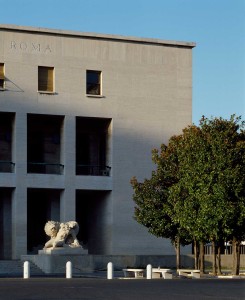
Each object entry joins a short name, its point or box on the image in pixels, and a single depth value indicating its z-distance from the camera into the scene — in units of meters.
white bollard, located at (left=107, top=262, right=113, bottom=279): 44.16
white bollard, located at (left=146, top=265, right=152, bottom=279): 44.25
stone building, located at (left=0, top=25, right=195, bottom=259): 61.16
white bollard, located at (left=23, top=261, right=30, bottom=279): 43.28
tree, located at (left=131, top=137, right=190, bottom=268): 51.66
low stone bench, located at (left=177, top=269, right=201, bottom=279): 46.38
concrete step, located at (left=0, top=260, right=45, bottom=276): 50.99
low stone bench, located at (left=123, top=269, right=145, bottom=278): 45.84
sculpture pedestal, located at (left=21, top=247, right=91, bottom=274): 50.00
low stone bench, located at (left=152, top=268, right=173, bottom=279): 45.34
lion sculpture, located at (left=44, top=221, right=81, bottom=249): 51.28
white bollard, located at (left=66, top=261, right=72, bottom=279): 43.84
